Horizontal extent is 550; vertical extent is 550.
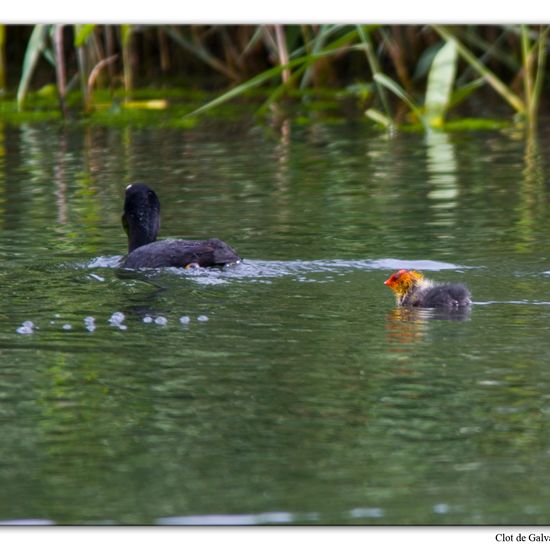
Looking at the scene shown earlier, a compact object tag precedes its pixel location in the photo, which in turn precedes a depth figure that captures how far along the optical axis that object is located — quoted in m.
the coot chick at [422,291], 17.22
